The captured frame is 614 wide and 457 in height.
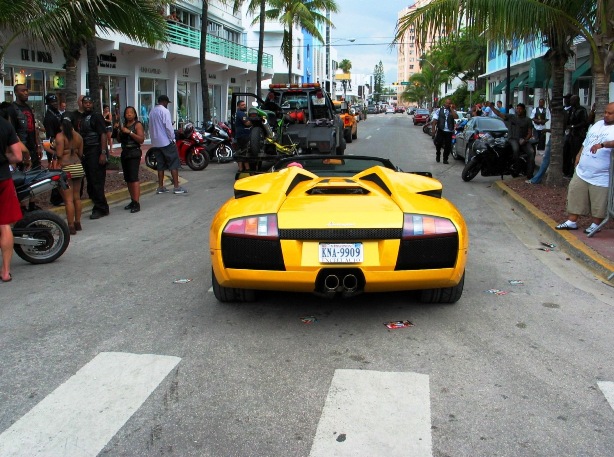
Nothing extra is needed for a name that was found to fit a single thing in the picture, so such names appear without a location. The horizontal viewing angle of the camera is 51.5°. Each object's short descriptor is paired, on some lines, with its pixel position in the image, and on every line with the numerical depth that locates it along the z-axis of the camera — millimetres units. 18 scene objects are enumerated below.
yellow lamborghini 4680
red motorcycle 17641
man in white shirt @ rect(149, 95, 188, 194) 11820
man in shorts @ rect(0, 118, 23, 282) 6133
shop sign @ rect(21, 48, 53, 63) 20547
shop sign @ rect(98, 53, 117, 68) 24797
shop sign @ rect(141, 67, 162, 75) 29042
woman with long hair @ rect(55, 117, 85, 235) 8875
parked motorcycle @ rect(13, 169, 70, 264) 7035
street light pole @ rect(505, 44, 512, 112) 23911
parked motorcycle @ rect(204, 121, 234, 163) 18922
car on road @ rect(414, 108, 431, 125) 52875
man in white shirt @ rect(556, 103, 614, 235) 7645
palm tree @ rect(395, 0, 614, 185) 10047
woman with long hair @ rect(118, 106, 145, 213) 10531
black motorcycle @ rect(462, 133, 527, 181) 14102
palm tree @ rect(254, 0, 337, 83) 37125
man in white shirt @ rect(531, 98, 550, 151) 18731
